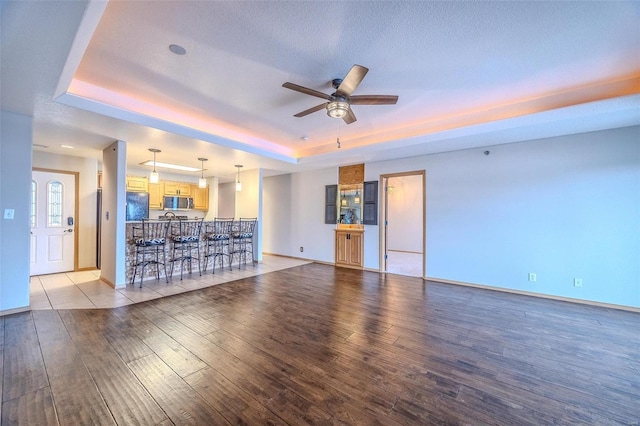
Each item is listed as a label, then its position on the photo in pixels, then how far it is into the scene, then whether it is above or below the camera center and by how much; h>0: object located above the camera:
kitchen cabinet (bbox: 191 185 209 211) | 8.72 +0.53
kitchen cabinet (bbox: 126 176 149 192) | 7.14 +0.82
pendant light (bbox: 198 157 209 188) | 6.21 +0.73
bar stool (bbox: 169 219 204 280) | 5.17 -0.54
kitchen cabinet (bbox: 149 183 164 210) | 7.61 +0.52
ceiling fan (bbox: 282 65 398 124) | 2.65 +1.31
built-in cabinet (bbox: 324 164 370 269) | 6.29 +0.08
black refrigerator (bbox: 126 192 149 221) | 7.01 +0.22
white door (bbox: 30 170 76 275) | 5.11 -0.21
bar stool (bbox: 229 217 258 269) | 6.29 -0.60
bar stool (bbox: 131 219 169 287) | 4.70 -0.55
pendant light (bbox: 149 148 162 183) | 5.08 +0.73
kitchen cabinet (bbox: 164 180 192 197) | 7.91 +0.79
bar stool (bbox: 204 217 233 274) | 5.77 -0.59
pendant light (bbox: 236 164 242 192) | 6.95 +0.72
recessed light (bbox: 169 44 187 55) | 2.46 +1.59
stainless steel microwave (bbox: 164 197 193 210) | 7.89 +0.32
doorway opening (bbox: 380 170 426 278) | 9.05 -0.18
